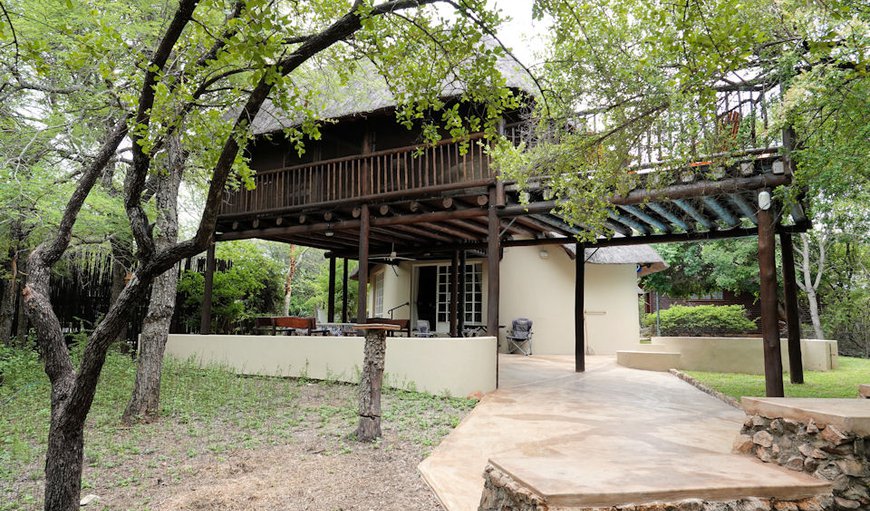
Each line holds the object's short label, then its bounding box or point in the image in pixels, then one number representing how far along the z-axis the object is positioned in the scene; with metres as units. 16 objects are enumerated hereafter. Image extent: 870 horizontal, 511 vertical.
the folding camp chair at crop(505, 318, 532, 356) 12.50
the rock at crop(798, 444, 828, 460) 2.98
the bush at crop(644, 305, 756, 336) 16.53
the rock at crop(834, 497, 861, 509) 2.81
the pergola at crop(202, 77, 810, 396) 5.94
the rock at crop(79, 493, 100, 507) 3.41
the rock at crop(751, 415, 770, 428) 3.41
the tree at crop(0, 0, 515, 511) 2.93
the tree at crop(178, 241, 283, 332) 11.77
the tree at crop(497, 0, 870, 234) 3.92
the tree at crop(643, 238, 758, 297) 16.55
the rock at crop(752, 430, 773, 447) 3.30
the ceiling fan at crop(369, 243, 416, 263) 10.91
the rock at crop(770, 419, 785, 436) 3.25
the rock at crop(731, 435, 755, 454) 3.46
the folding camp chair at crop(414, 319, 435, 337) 11.74
